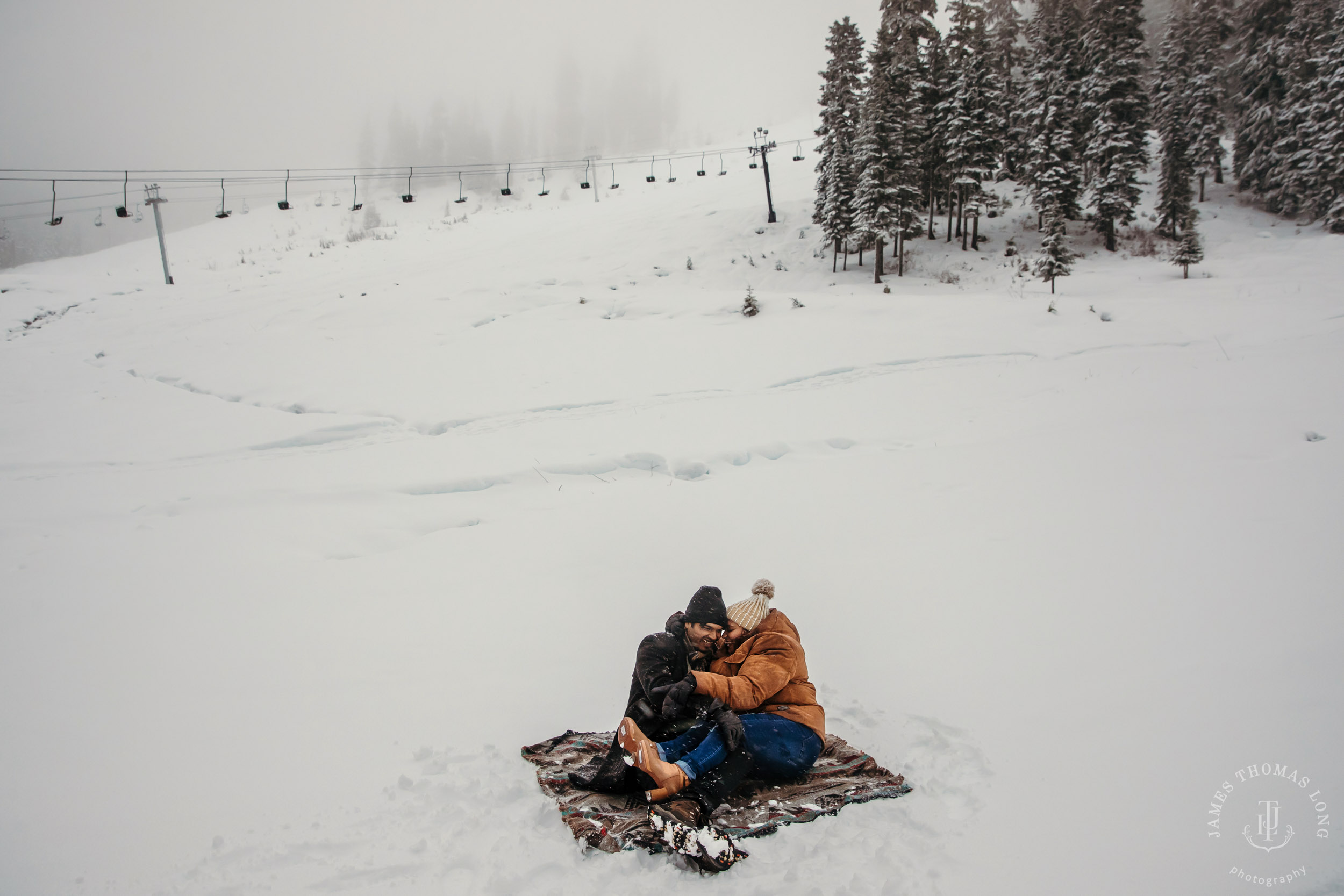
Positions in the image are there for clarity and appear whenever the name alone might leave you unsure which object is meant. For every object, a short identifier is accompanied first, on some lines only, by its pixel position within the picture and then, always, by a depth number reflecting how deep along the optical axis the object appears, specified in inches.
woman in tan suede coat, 135.9
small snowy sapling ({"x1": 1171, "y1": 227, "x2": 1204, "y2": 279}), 773.3
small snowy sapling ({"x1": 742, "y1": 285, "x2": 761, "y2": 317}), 663.8
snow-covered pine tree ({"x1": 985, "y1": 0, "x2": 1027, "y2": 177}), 1206.9
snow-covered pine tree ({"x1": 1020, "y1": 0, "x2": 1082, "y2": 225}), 1018.1
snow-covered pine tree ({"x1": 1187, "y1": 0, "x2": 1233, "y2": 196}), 1160.2
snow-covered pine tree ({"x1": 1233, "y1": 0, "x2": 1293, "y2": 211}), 1095.6
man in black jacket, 124.7
